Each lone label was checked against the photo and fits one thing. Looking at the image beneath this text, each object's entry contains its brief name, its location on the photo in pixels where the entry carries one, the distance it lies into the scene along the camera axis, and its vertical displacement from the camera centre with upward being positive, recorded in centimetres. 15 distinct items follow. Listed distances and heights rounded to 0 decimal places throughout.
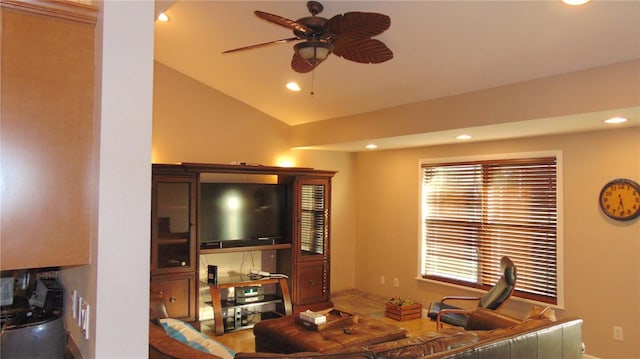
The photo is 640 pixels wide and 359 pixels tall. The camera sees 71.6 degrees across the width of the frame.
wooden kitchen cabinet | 144 +20
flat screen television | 521 -23
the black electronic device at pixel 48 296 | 202 -48
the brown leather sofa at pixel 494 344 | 239 -85
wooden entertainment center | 482 -54
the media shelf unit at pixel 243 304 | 498 -130
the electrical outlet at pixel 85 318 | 157 -45
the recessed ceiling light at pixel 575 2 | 262 +116
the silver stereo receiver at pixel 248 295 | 531 -120
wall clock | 402 -2
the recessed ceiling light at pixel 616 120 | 360 +64
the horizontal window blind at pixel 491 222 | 474 -31
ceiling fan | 238 +92
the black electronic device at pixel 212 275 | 513 -92
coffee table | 361 -119
